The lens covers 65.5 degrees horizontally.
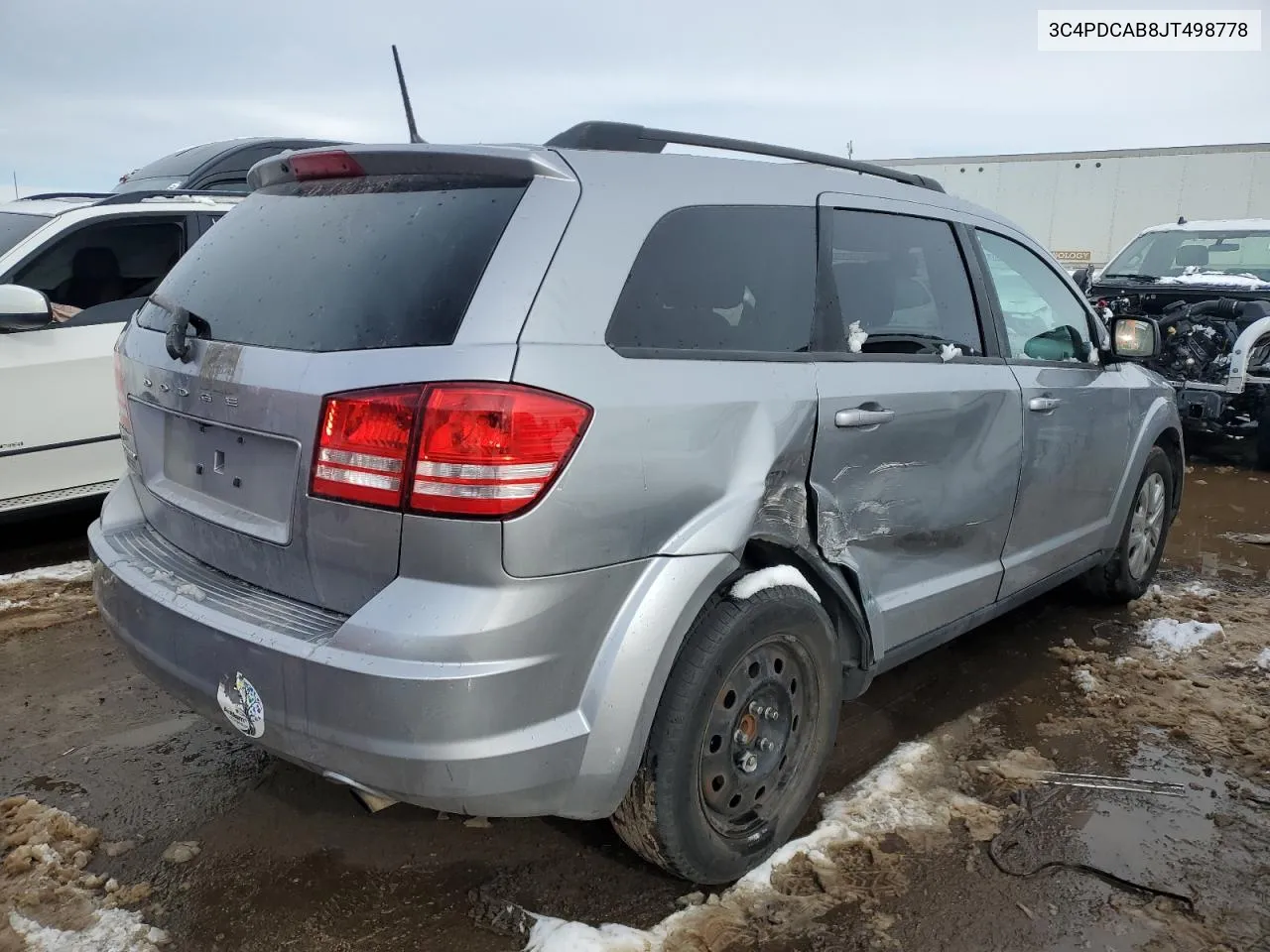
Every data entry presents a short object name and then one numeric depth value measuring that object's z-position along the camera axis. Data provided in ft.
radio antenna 10.20
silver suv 6.34
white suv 14.92
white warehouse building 47.19
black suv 24.47
